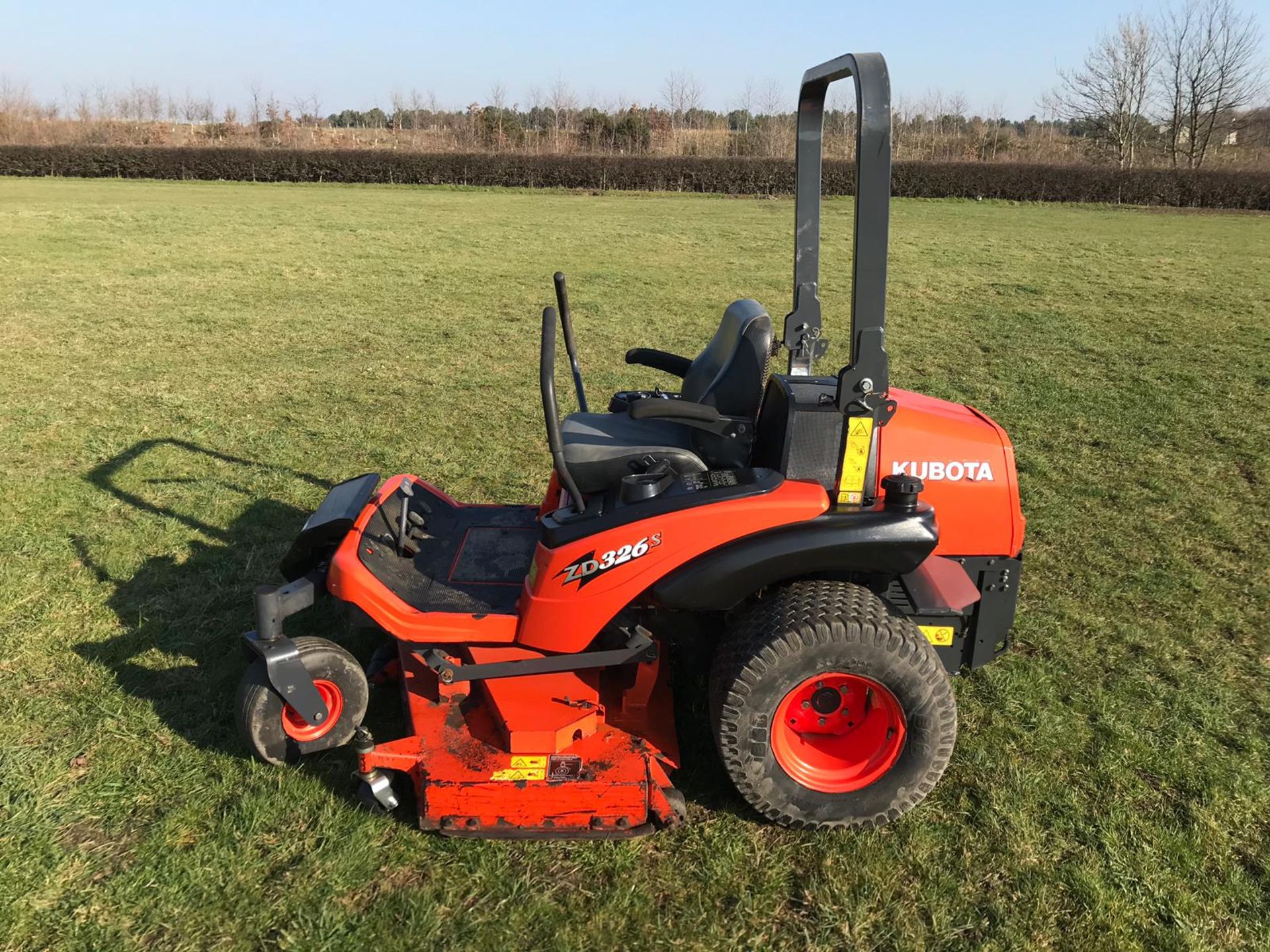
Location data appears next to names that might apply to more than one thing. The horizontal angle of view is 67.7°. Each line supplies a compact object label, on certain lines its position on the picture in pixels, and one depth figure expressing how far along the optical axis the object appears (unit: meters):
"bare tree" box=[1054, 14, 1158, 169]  42.78
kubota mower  2.81
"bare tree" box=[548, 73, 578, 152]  46.80
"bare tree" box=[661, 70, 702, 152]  48.72
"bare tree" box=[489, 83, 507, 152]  42.71
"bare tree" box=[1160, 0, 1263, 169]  41.16
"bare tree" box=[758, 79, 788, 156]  36.97
